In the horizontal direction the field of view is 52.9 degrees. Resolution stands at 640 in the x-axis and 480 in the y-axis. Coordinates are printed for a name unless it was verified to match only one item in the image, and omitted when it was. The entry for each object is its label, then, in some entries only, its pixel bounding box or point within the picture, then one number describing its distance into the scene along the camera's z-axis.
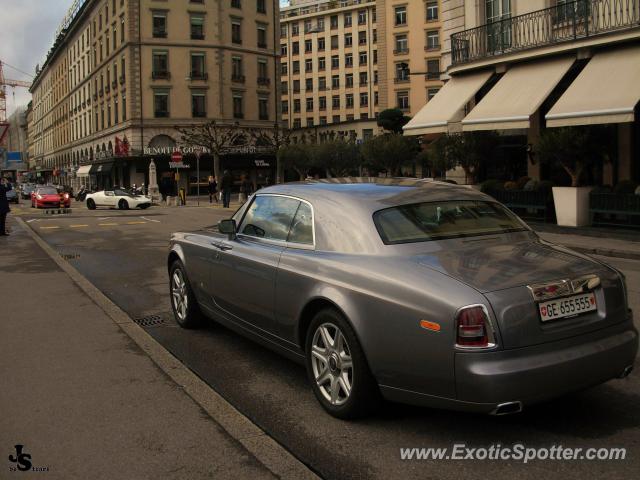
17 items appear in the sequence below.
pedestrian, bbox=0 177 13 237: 18.31
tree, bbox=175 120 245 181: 52.53
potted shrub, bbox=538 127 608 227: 15.48
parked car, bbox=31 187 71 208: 35.72
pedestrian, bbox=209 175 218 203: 40.38
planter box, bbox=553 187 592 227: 15.84
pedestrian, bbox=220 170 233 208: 31.25
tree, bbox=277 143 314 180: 45.00
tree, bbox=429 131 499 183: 19.22
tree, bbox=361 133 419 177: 23.77
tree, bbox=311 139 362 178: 41.06
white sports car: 34.78
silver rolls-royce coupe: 3.33
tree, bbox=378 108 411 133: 46.97
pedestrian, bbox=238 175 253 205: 33.49
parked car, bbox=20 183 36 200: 59.54
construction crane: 136.80
